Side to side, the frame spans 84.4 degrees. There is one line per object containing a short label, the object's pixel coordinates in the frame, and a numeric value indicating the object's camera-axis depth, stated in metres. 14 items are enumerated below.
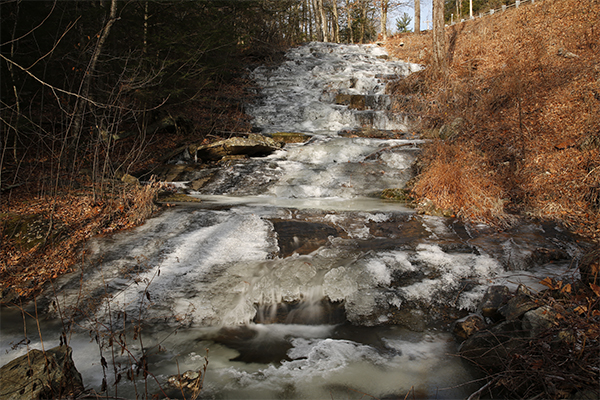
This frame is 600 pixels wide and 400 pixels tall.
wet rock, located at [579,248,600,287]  3.05
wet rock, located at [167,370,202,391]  3.06
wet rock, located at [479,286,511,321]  3.76
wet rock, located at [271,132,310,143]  11.82
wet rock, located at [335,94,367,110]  13.87
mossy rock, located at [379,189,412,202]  7.96
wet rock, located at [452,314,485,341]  3.61
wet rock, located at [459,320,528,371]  2.92
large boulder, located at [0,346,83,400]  2.49
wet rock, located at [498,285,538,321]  3.21
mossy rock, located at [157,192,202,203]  7.78
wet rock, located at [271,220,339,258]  5.50
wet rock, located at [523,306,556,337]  2.81
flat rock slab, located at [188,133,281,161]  10.73
